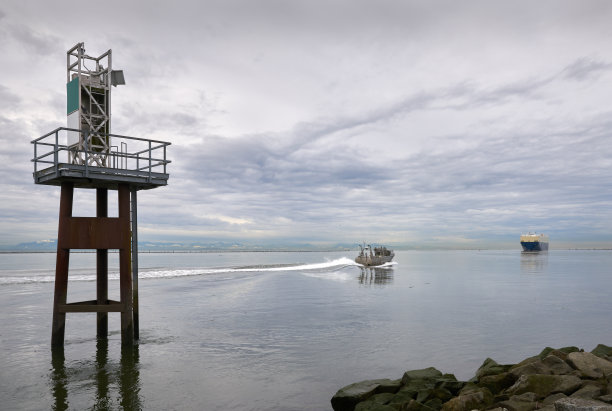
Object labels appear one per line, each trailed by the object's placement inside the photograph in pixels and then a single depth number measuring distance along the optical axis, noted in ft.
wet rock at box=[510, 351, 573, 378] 34.68
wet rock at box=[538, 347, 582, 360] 40.49
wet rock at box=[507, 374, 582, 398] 29.55
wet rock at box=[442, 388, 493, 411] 28.71
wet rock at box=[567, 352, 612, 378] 33.02
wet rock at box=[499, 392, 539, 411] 27.04
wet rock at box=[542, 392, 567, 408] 27.91
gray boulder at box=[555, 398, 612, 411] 21.65
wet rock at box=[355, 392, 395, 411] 30.19
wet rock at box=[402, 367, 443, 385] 36.78
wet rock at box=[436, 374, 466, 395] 34.88
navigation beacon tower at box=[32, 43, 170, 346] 47.34
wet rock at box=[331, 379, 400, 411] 34.05
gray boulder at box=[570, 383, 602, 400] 27.73
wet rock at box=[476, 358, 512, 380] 39.01
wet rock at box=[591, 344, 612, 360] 42.62
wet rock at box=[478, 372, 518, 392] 34.22
